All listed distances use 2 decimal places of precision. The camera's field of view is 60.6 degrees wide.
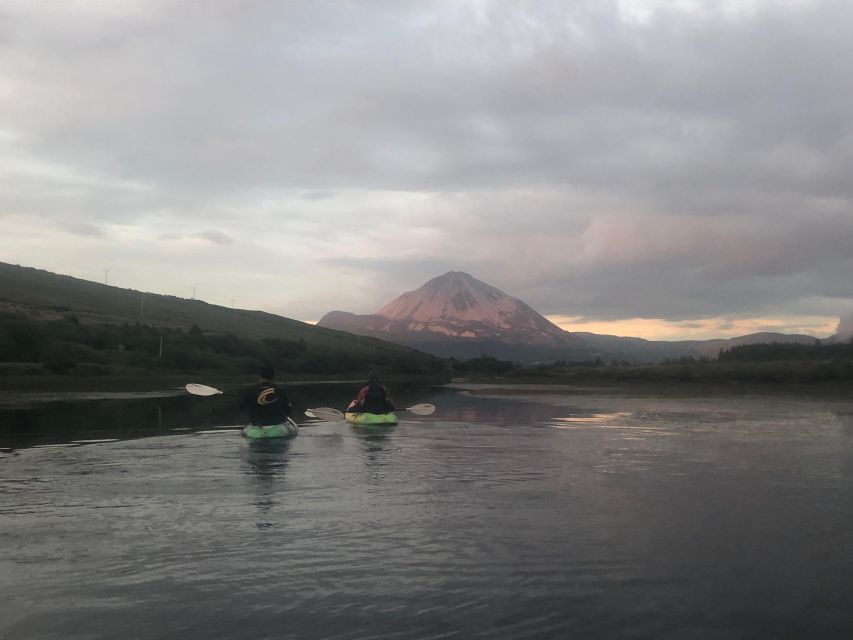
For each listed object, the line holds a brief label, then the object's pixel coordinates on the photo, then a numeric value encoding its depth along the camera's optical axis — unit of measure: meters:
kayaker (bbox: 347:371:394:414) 28.45
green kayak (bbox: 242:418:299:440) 22.75
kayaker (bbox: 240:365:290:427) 22.81
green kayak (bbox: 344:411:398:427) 28.34
